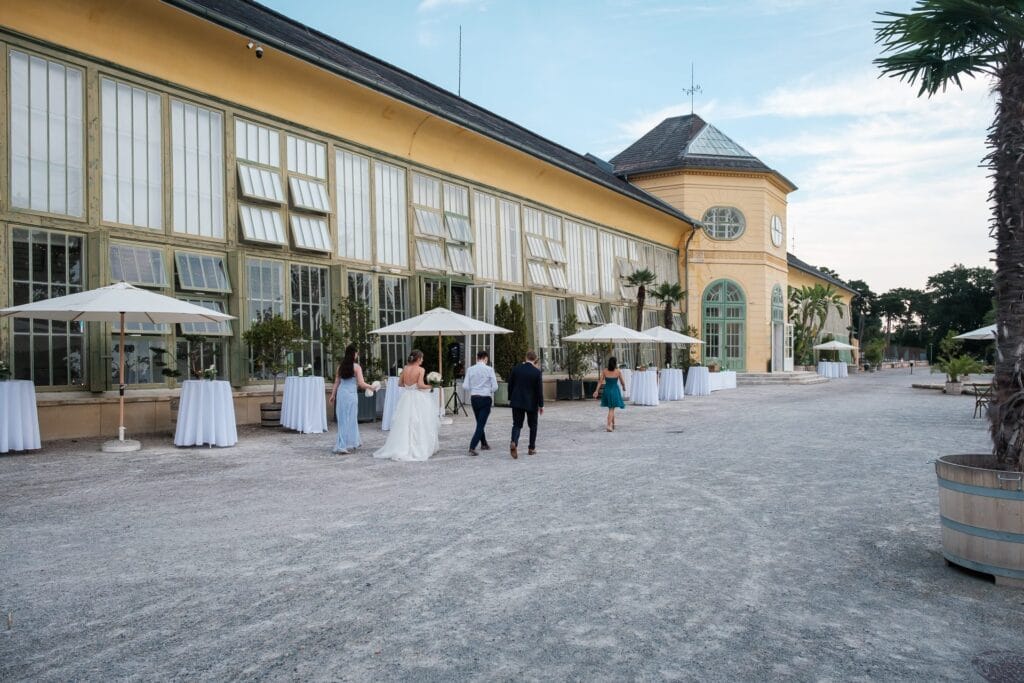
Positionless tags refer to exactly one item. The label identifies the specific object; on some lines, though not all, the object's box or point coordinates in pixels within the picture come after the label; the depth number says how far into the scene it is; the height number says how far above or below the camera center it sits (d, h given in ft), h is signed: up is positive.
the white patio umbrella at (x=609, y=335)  75.66 +2.08
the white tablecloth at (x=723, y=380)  105.29 -3.59
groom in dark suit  38.09 -1.72
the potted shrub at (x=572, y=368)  81.71 -1.16
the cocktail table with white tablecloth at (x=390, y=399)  48.96 -2.35
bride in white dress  36.19 -3.14
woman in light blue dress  37.58 -1.87
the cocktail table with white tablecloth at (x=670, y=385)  85.92 -3.29
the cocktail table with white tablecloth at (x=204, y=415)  38.17 -2.44
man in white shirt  38.17 -1.52
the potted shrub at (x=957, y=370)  96.89 -2.70
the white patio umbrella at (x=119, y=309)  34.62 +2.63
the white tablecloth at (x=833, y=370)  156.66 -3.70
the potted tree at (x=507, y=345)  71.56 +1.24
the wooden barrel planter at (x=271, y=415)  47.62 -3.10
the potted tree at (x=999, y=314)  16.51 +0.75
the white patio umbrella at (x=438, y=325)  51.19 +2.32
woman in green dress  48.80 -2.17
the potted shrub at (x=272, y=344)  46.93 +1.19
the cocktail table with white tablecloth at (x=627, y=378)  82.68 -2.38
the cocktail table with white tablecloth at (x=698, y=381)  95.25 -3.30
